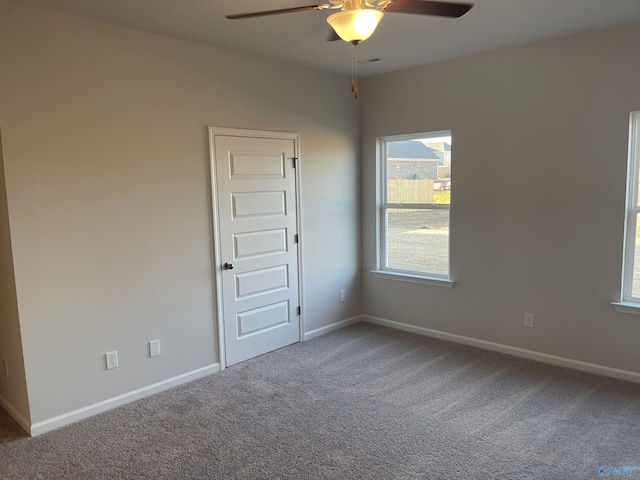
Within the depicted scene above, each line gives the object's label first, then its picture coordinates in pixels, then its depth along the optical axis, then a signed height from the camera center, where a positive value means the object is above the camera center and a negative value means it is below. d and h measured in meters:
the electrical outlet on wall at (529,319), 3.90 -1.17
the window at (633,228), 3.34 -0.36
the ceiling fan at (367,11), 2.01 +0.78
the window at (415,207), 4.41 -0.23
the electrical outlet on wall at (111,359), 3.18 -1.16
